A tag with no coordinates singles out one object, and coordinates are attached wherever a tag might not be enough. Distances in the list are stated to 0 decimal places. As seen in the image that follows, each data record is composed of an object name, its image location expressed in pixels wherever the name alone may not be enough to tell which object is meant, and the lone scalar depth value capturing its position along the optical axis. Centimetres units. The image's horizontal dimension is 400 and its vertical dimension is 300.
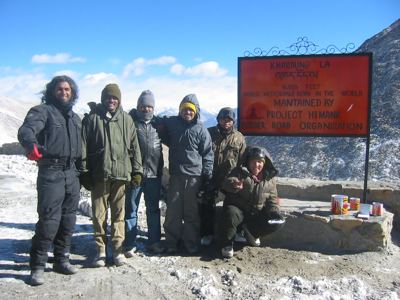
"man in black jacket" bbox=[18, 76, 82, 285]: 435
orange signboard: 601
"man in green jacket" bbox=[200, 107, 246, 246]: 542
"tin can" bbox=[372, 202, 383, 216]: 561
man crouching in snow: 513
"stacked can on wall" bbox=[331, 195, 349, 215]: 561
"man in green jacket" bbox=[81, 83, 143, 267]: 476
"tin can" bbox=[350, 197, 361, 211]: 584
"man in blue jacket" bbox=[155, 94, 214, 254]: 521
